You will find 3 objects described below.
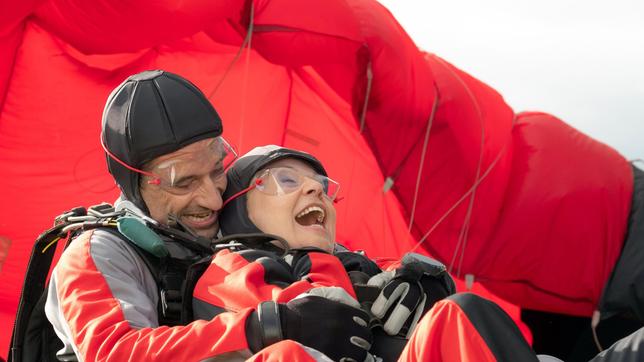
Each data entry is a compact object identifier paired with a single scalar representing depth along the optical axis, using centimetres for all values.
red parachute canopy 899
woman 404
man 452
